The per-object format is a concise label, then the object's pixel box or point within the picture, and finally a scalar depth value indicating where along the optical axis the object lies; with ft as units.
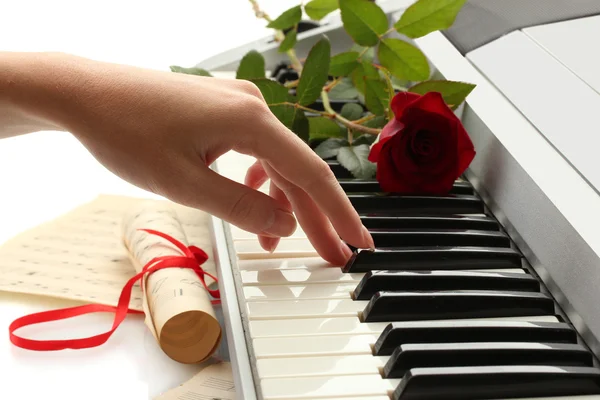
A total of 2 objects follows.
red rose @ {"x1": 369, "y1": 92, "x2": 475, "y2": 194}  1.72
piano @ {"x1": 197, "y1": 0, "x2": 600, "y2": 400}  1.37
